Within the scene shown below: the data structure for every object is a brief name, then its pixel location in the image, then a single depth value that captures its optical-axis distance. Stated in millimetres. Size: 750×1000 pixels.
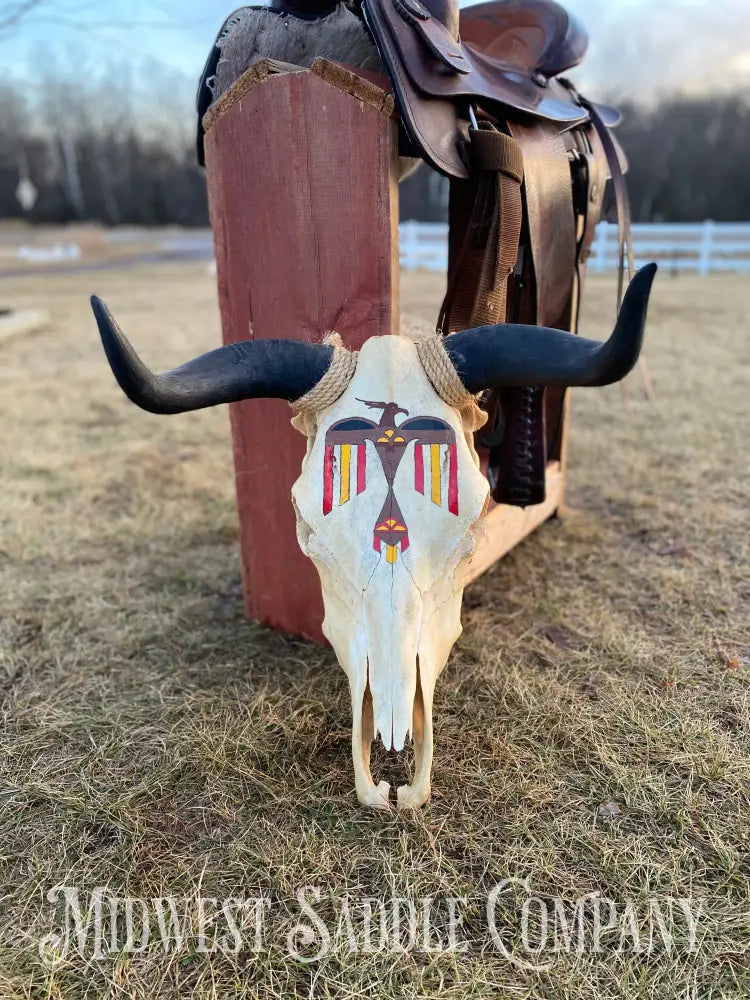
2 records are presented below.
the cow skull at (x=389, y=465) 1563
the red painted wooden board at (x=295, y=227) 2098
